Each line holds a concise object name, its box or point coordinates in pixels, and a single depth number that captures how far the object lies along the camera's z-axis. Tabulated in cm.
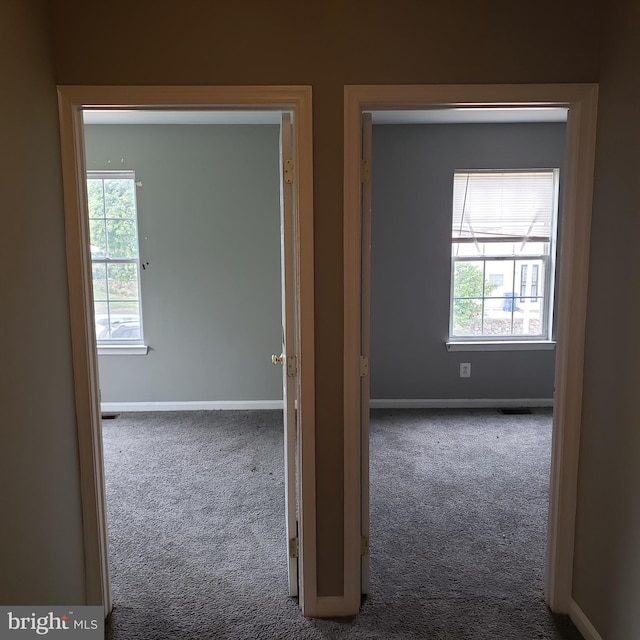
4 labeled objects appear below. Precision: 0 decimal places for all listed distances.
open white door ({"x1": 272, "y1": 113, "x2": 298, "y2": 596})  199
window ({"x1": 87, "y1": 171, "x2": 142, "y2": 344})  454
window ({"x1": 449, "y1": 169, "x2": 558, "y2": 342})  460
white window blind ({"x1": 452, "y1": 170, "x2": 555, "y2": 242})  459
